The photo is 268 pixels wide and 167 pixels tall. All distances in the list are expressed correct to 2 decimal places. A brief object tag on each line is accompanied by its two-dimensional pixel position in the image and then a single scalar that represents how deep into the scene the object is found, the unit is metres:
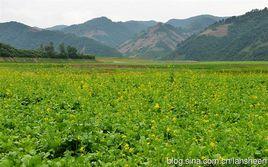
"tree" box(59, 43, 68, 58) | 120.96
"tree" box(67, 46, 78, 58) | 125.00
